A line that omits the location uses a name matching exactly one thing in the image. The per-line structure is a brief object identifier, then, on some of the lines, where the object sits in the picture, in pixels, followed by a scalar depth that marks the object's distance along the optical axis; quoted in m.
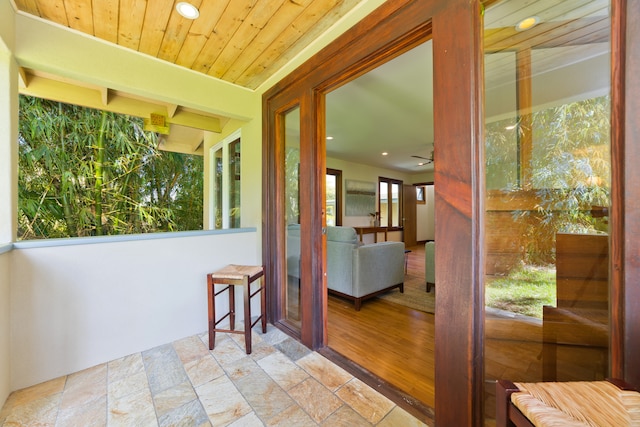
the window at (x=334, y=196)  5.65
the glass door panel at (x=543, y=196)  0.91
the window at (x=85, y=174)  2.59
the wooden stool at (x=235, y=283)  1.79
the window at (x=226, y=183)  3.15
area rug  2.80
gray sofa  2.76
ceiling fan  5.35
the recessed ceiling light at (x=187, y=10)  1.47
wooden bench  0.54
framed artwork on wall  5.99
